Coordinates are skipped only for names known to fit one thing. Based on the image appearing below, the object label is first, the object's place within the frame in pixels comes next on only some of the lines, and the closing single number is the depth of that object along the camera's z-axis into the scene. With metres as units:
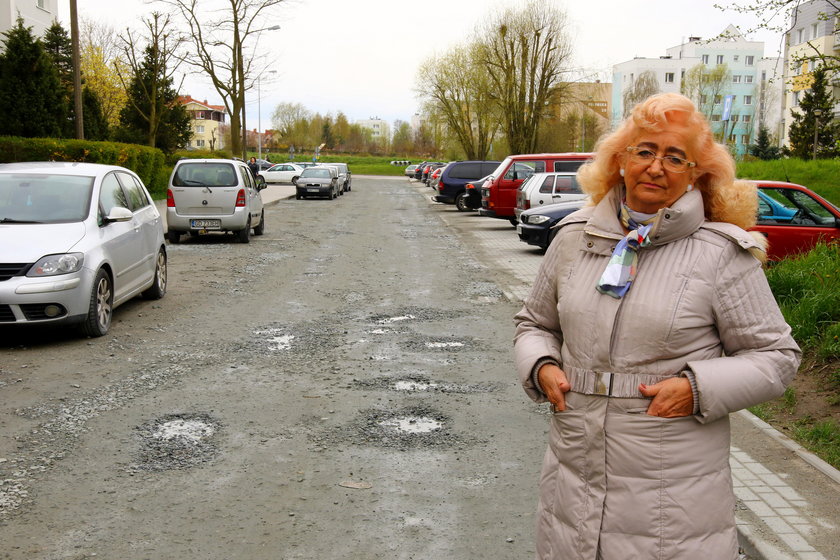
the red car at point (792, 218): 12.05
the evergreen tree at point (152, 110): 40.81
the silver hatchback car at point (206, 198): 18.28
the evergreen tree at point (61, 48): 41.91
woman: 2.30
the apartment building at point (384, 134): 160.00
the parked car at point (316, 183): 40.94
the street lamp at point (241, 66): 44.84
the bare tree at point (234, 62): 43.84
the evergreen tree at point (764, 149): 55.33
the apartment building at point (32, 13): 39.22
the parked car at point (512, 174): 24.34
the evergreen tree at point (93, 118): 34.28
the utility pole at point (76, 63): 20.36
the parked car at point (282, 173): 60.25
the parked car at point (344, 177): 48.33
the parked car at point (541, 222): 17.06
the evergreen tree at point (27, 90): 28.11
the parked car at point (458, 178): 33.06
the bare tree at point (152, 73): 40.44
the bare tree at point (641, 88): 87.50
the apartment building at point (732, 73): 99.71
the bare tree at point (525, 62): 50.22
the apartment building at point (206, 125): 154.94
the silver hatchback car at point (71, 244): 8.16
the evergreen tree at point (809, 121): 50.00
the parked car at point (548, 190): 21.00
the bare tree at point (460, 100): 64.38
